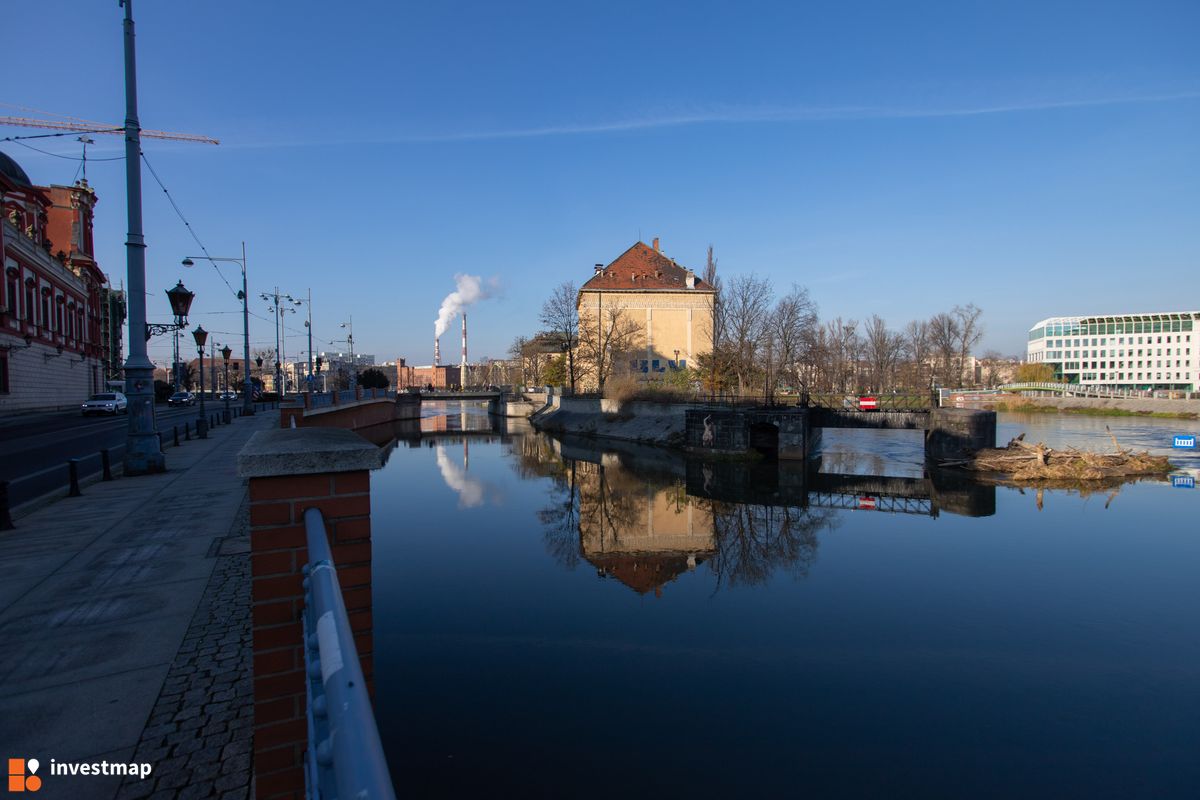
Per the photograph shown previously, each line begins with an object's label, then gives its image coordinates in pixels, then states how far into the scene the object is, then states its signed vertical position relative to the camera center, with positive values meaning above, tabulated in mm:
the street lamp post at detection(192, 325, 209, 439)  25133 +1745
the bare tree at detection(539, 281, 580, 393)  54500 +5839
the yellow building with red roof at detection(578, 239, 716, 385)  57531 +7349
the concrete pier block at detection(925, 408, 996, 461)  28125 -2133
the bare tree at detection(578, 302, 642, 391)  50938 +4018
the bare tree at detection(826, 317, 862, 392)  68625 +3500
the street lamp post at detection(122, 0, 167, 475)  13625 +3068
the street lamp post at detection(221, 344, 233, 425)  33719 +2006
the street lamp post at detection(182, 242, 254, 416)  35031 +4216
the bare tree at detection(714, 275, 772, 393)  41709 +3761
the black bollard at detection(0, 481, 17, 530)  9281 -1730
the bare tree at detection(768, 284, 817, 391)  49844 +4048
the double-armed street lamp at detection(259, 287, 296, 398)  45594 +6058
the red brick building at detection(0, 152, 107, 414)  32750 +6026
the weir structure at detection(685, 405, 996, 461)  28375 -1985
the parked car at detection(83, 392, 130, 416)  35469 -694
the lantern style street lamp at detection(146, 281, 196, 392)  16250 +2353
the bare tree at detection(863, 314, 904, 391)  70938 +3871
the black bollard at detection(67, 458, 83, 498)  12066 -1670
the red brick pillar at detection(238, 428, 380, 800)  2535 -687
